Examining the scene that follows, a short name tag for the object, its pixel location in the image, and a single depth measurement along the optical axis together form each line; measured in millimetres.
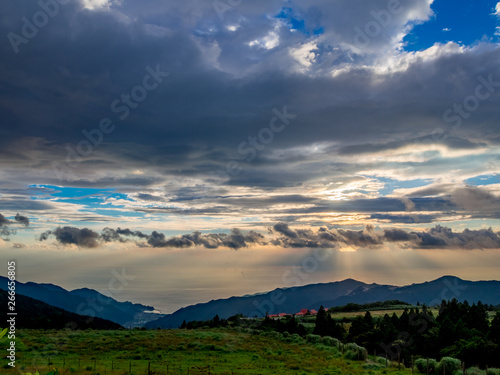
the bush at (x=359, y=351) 52159
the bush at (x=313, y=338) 69500
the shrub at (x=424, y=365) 40634
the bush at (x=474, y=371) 36859
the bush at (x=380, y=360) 50125
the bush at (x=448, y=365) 38688
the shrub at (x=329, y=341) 65262
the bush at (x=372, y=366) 43688
